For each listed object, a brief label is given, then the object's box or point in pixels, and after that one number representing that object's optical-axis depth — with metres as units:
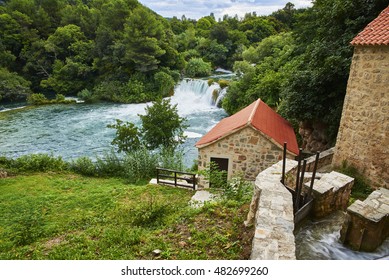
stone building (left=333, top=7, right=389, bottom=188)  6.97
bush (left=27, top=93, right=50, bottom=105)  31.79
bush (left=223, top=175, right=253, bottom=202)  7.12
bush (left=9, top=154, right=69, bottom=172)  14.86
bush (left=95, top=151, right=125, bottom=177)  14.71
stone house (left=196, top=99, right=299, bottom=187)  10.12
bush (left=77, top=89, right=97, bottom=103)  33.37
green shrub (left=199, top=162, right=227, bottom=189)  9.73
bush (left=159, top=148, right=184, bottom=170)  13.63
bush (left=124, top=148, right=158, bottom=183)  13.73
